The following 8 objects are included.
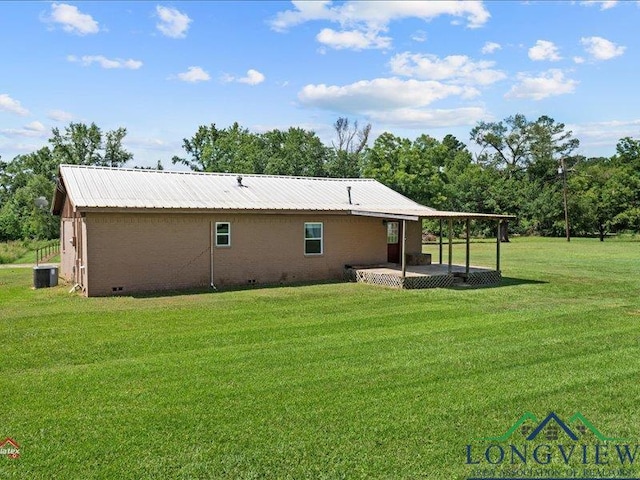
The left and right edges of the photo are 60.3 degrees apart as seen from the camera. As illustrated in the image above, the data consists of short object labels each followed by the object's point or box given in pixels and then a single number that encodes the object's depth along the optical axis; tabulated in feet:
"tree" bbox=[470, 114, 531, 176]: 213.25
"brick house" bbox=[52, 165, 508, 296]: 47.39
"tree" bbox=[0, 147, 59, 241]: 122.93
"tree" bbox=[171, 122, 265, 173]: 150.51
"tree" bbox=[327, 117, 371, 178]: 157.45
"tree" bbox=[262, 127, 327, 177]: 150.82
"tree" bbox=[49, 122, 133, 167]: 145.59
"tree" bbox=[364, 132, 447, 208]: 139.33
